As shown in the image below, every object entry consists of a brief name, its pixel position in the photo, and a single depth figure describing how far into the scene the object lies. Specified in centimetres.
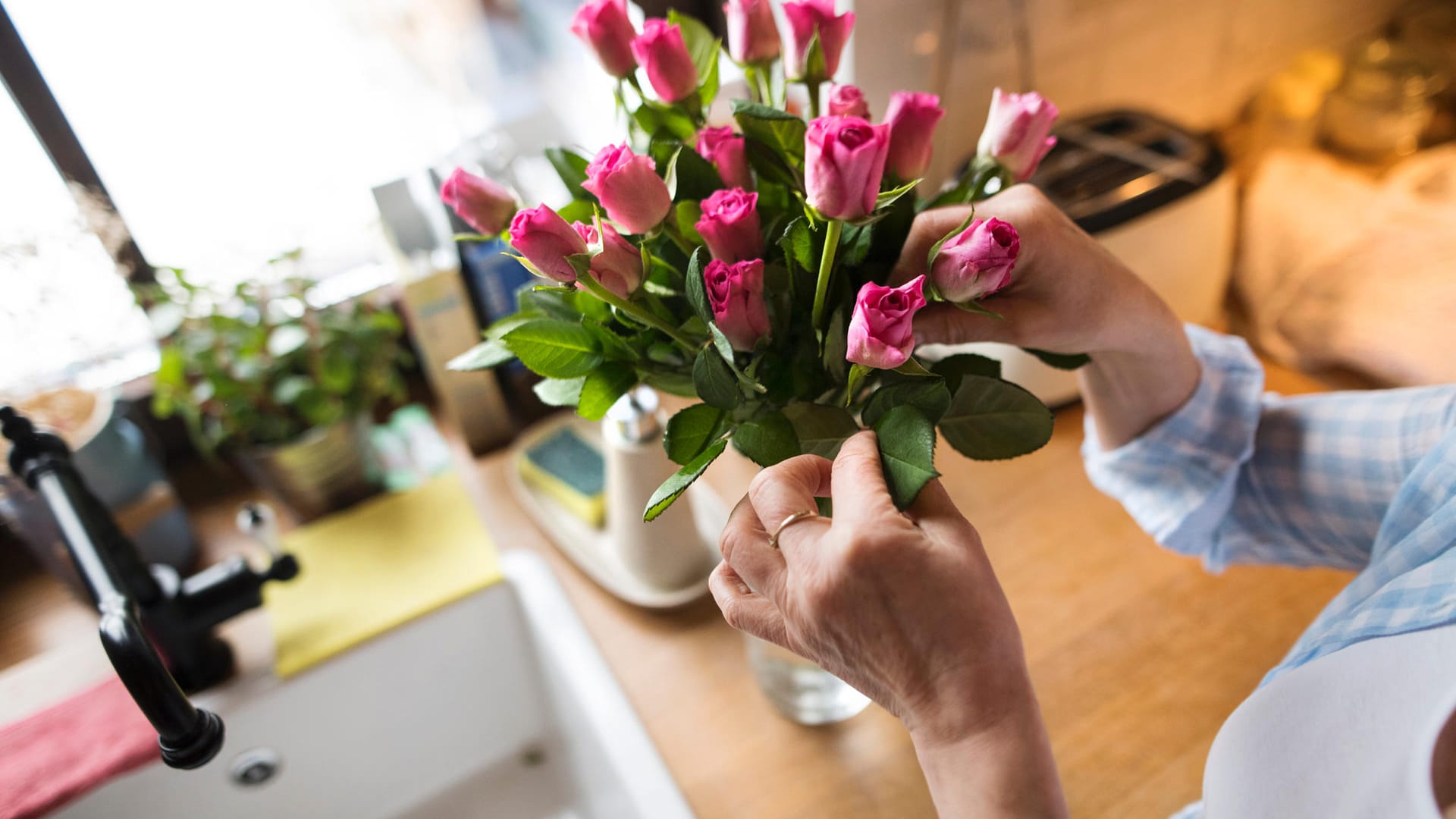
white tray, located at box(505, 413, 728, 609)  78
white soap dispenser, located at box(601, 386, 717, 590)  68
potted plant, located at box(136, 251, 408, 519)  79
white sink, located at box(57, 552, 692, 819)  72
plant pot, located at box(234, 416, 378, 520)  85
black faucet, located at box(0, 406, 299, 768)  52
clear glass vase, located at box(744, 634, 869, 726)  66
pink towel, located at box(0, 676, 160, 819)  66
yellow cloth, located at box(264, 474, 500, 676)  79
